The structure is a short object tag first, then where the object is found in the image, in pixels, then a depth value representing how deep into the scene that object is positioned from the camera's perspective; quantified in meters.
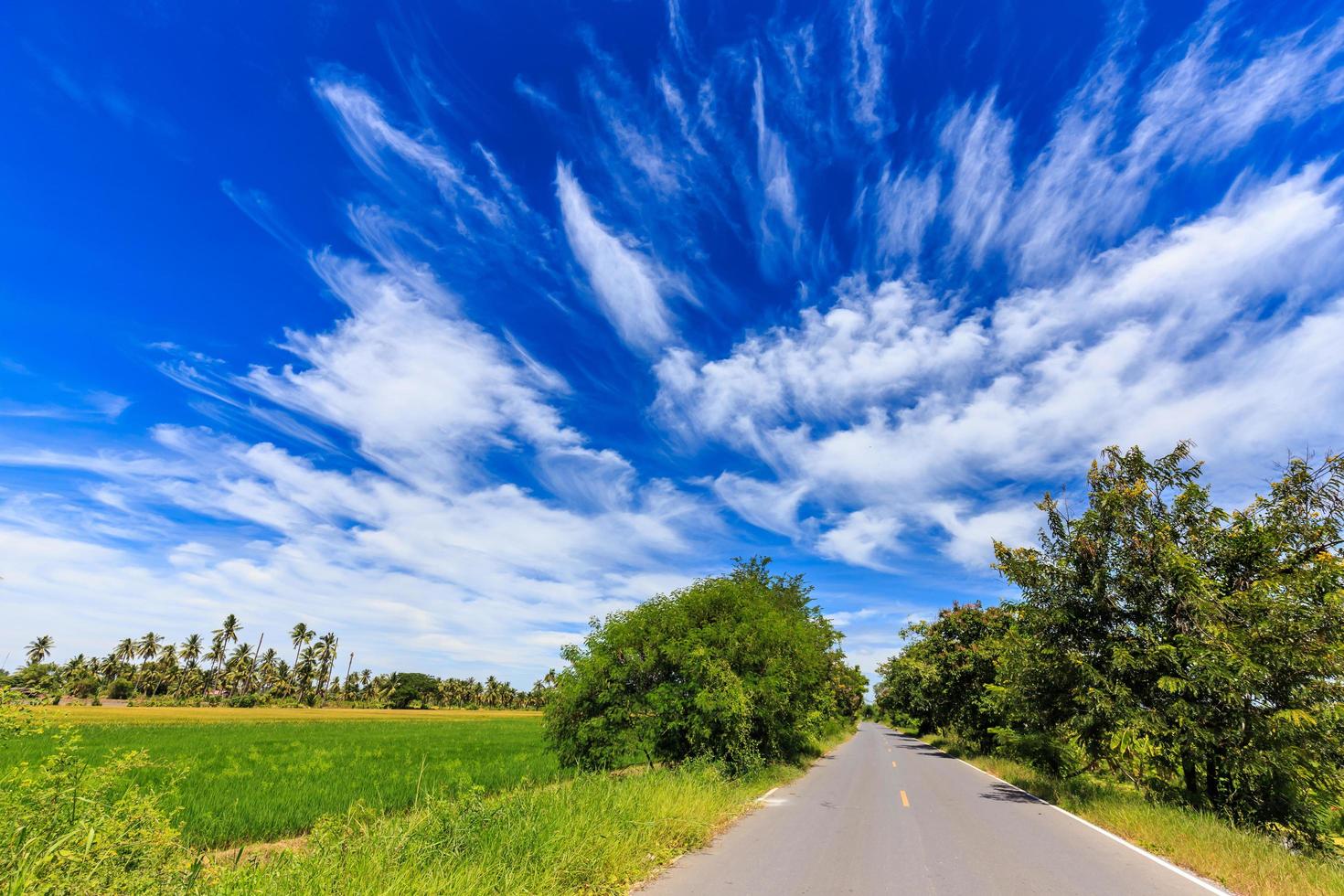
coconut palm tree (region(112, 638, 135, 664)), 98.62
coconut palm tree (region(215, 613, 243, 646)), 103.38
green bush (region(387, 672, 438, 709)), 119.19
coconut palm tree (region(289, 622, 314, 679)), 109.06
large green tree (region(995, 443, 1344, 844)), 12.38
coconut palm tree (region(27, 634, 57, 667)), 96.06
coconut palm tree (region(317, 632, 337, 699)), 109.50
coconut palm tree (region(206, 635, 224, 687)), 101.75
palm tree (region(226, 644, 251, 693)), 99.96
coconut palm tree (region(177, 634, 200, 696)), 101.18
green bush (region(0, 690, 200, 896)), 4.04
